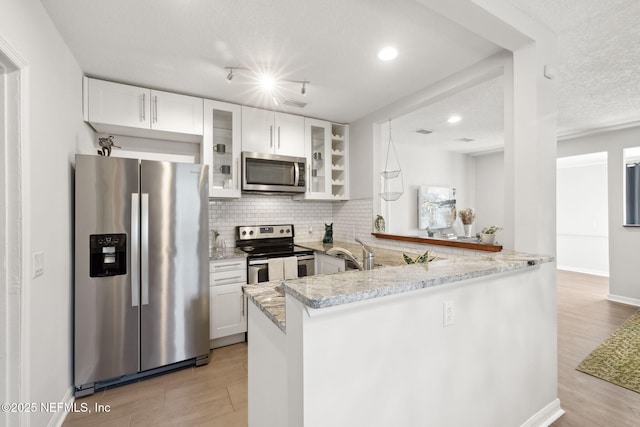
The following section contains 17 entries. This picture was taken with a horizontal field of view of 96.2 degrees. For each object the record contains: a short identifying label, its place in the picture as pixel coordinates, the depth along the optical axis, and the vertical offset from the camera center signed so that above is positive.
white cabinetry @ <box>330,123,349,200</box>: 4.06 +0.75
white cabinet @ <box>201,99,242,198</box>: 3.23 +0.75
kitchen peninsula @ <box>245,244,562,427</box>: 0.97 -0.56
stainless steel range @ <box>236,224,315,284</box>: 3.12 -0.42
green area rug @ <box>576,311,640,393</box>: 2.30 -1.33
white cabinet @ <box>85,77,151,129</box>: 2.63 +1.05
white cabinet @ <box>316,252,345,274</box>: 3.11 -0.57
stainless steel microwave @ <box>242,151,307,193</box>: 3.33 +0.50
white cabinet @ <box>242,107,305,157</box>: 3.39 +1.01
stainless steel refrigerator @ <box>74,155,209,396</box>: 2.18 -0.45
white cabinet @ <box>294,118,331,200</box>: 3.87 +0.74
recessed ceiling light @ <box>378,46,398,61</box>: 2.22 +1.27
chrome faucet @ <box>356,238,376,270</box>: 1.67 -0.26
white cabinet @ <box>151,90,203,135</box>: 2.90 +1.06
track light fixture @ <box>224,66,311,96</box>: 2.50 +1.29
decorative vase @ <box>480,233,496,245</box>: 2.29 -0.21
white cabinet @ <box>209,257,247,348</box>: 2.90 -0.91
